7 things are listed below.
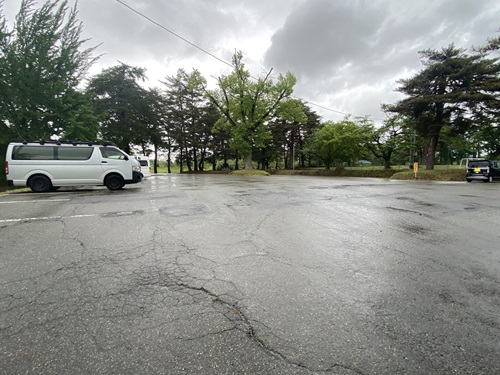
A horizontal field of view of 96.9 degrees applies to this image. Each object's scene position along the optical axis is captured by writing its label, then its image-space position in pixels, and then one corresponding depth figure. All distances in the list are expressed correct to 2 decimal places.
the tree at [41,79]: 11.96
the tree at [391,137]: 24.39
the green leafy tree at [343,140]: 24.86
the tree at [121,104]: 27.72
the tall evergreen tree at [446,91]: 17.91
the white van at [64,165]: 8.37
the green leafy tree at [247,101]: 25.61
